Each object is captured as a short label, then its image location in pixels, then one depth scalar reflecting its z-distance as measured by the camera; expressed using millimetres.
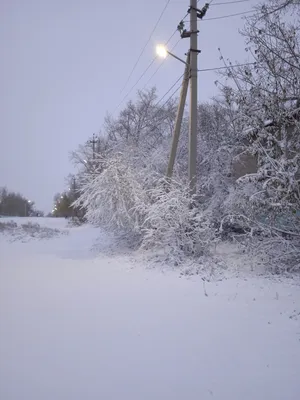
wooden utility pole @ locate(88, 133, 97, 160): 35900
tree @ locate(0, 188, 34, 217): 76600
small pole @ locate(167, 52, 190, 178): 10367
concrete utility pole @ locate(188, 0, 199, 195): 9859
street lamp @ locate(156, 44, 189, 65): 10250
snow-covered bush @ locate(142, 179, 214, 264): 8828
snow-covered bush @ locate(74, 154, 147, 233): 11758
